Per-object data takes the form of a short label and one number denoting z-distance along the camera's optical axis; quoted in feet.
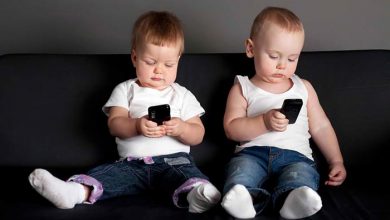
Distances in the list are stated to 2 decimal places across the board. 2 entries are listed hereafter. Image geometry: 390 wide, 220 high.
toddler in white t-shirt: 5.95
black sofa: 6.57
